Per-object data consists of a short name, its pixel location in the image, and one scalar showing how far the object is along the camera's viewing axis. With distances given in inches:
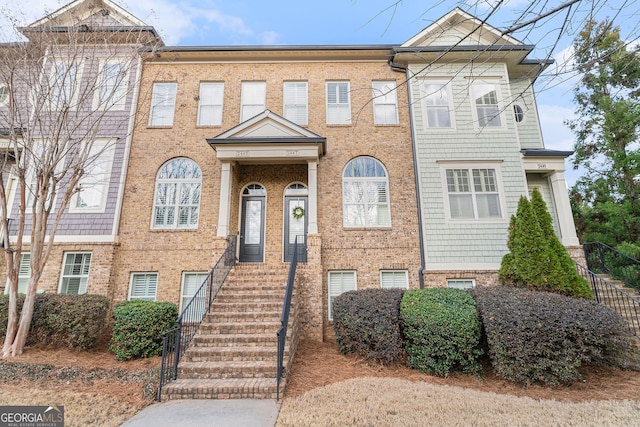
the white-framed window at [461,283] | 364.8
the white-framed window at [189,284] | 371.2
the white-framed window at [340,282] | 372.5
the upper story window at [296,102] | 432.5
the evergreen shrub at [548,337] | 217.9
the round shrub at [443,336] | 241.0
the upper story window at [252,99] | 432.5
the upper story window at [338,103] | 430.9
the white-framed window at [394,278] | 374.6
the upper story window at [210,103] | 429.7
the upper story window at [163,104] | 426.9
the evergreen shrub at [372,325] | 256.8
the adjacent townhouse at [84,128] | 333.4
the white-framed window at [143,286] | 371.2
